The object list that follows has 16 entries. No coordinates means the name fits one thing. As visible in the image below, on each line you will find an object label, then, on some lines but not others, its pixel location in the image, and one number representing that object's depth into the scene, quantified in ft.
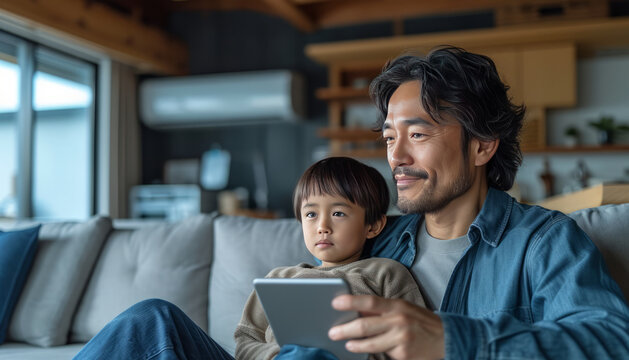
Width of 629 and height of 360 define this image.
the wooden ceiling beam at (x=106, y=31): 13.76
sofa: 6.63
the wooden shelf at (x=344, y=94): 17.48
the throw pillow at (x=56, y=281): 7.17
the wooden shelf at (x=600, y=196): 5.52
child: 4.77
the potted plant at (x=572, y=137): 16.34
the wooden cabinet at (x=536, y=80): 16.01
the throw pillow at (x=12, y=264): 7.16
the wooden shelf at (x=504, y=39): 15.07
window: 14.85
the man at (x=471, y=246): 3.38
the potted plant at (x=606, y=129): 16.14
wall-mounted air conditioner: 18.24
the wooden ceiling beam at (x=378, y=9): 17.42
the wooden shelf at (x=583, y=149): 15.67
